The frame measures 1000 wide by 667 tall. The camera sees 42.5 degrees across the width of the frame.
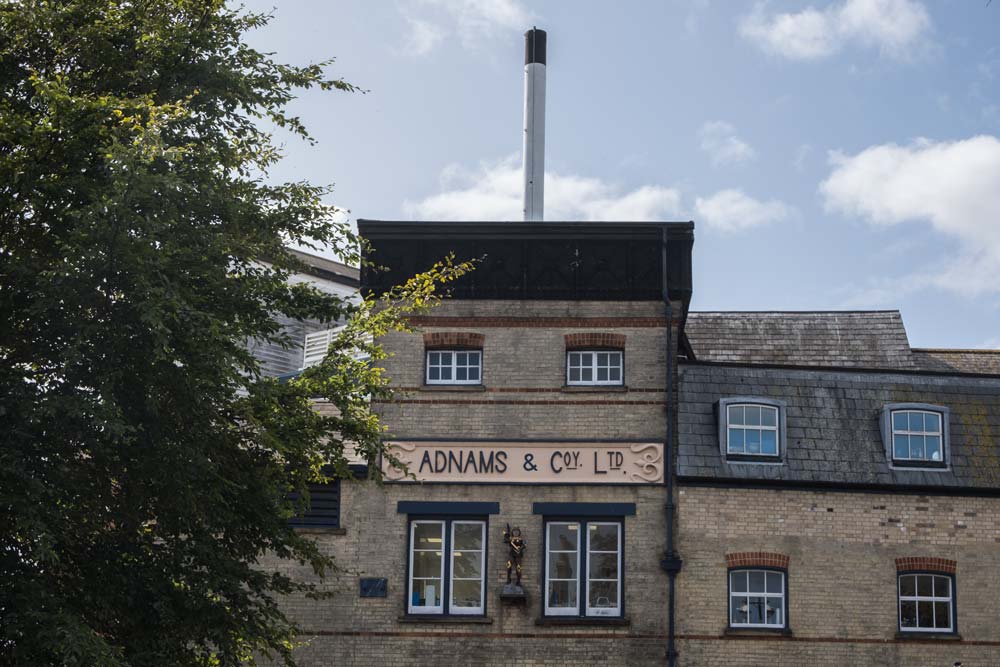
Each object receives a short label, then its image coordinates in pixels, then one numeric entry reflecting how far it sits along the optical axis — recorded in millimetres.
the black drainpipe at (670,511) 20500
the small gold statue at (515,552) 20938
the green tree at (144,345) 12945
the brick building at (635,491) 20719
